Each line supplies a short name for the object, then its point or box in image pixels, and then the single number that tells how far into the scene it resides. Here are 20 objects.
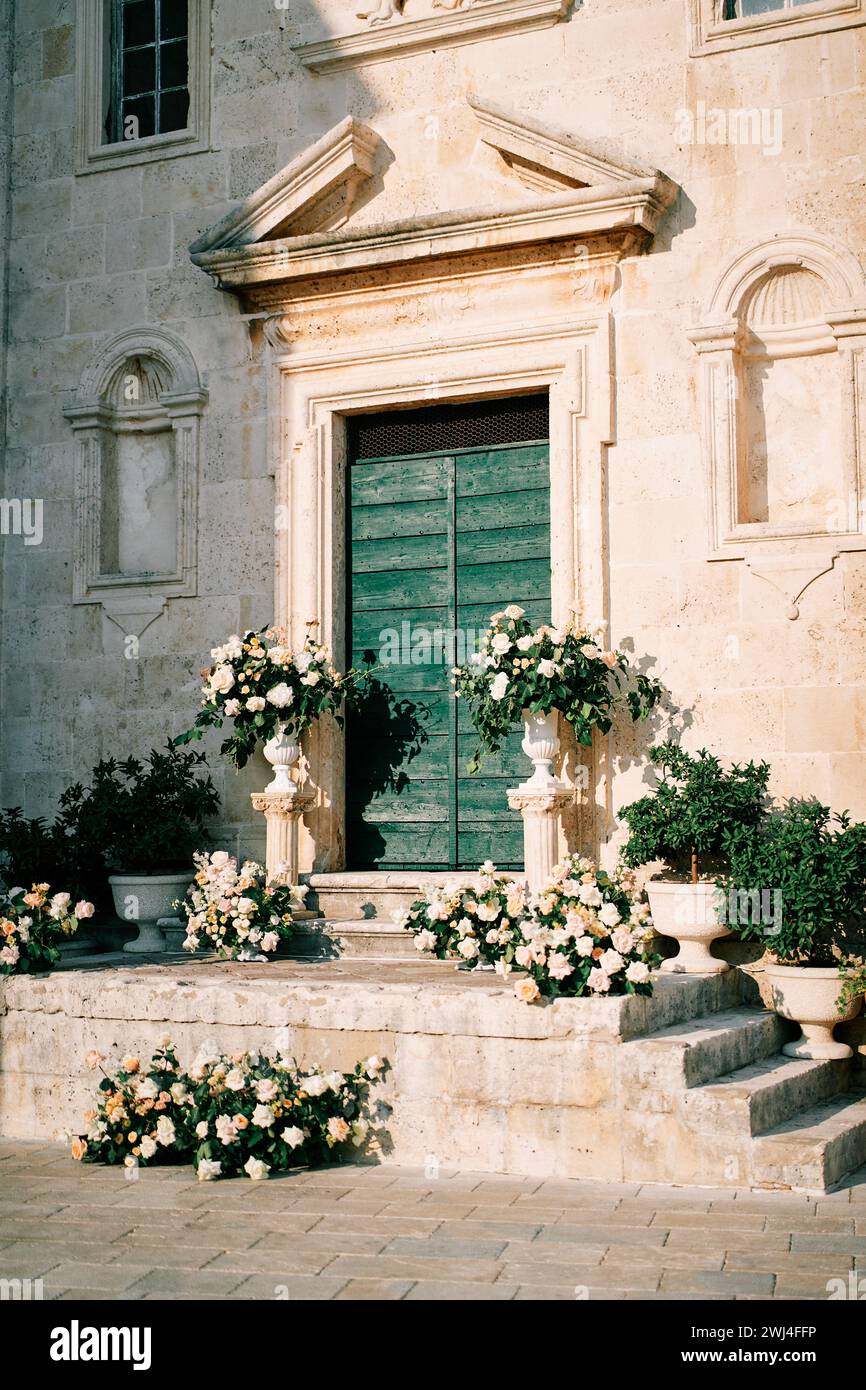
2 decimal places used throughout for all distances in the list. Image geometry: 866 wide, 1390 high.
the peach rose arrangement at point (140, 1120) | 6.16
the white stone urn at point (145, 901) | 8.46
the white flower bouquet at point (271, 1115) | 6.00
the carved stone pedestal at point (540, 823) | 7.79
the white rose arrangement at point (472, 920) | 6.71
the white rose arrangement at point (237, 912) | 7.77
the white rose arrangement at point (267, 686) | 8.30
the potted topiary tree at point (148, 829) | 8.46
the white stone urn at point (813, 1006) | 6.88
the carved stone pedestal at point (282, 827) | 8.44
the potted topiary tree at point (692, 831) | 7.20
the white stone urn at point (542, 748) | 7.86
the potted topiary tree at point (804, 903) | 6.78
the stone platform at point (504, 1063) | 5.80
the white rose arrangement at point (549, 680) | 7.68
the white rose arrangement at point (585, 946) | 6.06
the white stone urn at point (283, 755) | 8.46
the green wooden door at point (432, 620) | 8.58
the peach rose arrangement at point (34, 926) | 7.24
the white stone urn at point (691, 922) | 7.20
